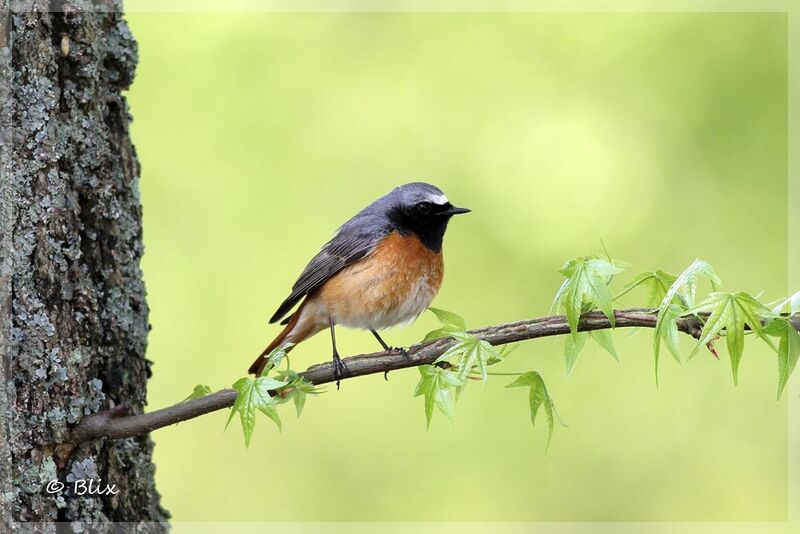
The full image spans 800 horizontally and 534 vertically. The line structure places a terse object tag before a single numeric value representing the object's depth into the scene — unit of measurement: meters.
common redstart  9.20
